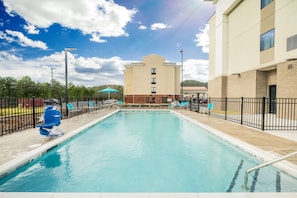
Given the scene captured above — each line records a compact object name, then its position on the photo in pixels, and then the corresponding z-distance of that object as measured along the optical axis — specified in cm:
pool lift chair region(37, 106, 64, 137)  615
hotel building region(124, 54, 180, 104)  3491
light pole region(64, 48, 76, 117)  1215
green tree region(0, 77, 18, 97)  3846
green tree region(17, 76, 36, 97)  4309
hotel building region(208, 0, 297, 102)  1128
